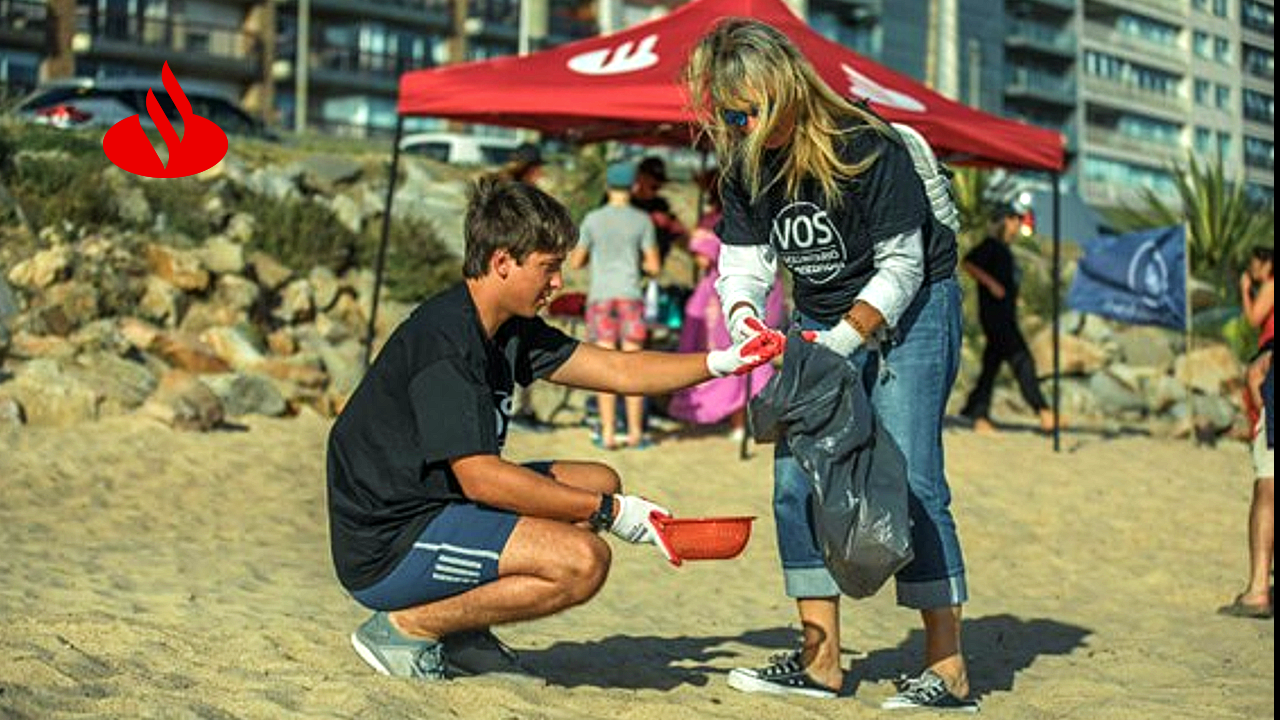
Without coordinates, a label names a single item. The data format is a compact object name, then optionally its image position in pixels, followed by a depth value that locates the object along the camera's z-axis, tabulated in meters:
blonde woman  4.84
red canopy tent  10.73
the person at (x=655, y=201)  12.01
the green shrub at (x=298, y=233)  15.81
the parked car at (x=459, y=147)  31.50
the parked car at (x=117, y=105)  25.81
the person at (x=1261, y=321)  7.63
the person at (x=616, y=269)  11.05
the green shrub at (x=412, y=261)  15.86
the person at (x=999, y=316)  13.38
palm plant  21.50
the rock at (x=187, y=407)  10.80
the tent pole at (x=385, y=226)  11.89
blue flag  15.30
